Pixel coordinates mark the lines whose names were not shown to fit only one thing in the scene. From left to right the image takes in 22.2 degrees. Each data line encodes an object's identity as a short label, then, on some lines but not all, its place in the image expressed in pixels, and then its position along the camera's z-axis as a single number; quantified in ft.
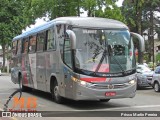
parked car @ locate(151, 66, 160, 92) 74.18
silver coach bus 45.66
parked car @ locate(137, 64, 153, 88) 81.30
